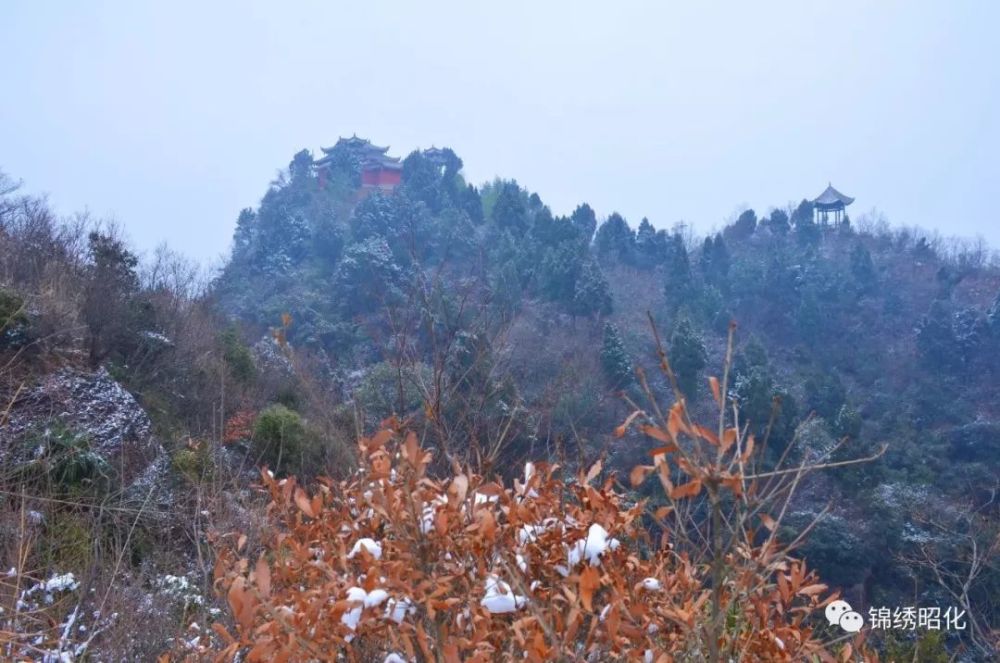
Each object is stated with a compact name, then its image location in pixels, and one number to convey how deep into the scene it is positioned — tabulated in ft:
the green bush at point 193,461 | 19.34
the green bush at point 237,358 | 33.65
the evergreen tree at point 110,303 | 26.48
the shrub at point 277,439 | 24.36
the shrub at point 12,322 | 21.45
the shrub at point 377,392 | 22.24
